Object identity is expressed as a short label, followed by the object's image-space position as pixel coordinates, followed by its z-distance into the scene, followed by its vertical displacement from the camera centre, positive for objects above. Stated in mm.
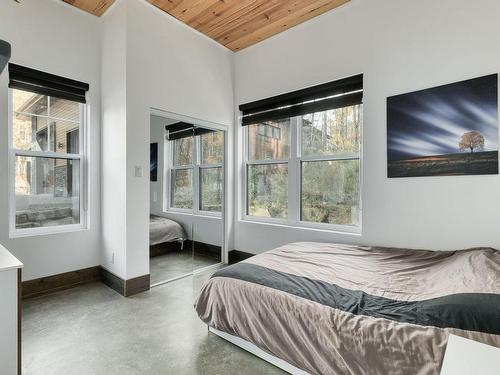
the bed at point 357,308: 1251 -692
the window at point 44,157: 2732 +325
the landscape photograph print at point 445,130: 2215 +505
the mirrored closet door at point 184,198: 3188 -162
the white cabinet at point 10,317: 1309 -664
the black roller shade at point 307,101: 2934 +1069
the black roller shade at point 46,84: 2660 +1115
